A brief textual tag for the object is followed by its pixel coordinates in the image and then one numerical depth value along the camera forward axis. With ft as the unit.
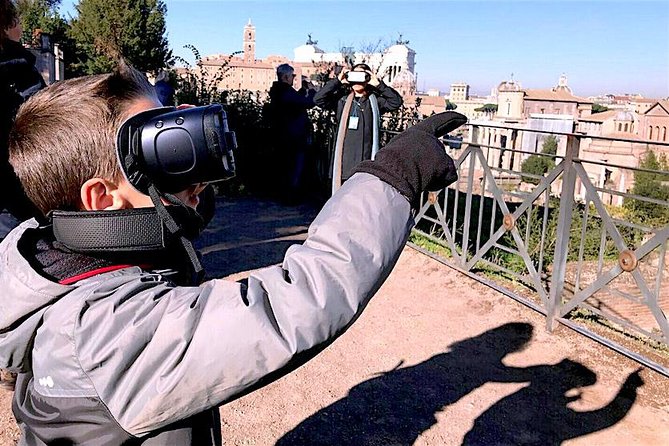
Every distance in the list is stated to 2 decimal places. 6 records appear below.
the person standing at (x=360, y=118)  23.47
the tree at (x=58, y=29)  88.69
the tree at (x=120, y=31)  86.53
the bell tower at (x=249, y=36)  286.66
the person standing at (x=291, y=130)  31.42
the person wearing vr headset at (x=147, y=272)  3.44
